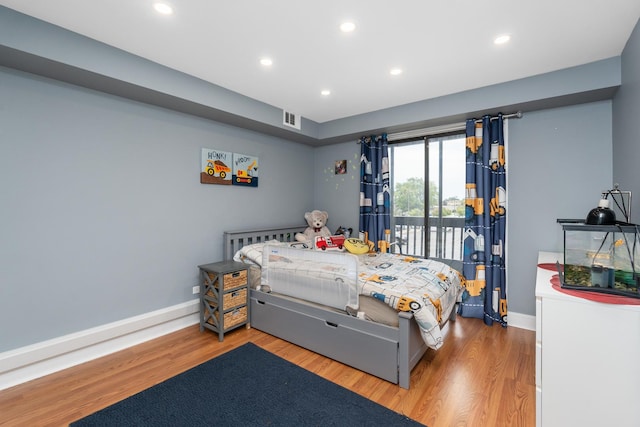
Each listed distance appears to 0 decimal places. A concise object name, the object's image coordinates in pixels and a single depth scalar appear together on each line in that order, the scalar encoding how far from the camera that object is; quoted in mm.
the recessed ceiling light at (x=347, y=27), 1989
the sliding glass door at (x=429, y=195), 3688
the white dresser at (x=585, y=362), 1311
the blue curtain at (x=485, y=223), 3182
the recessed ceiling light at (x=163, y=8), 1803
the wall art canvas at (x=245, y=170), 3621
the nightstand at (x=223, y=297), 2818
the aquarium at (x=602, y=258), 1414
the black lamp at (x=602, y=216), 1521
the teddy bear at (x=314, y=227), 4176
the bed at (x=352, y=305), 2109
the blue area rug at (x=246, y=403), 1770
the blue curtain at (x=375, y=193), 4043
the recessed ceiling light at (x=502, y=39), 2117
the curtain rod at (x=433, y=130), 3160
